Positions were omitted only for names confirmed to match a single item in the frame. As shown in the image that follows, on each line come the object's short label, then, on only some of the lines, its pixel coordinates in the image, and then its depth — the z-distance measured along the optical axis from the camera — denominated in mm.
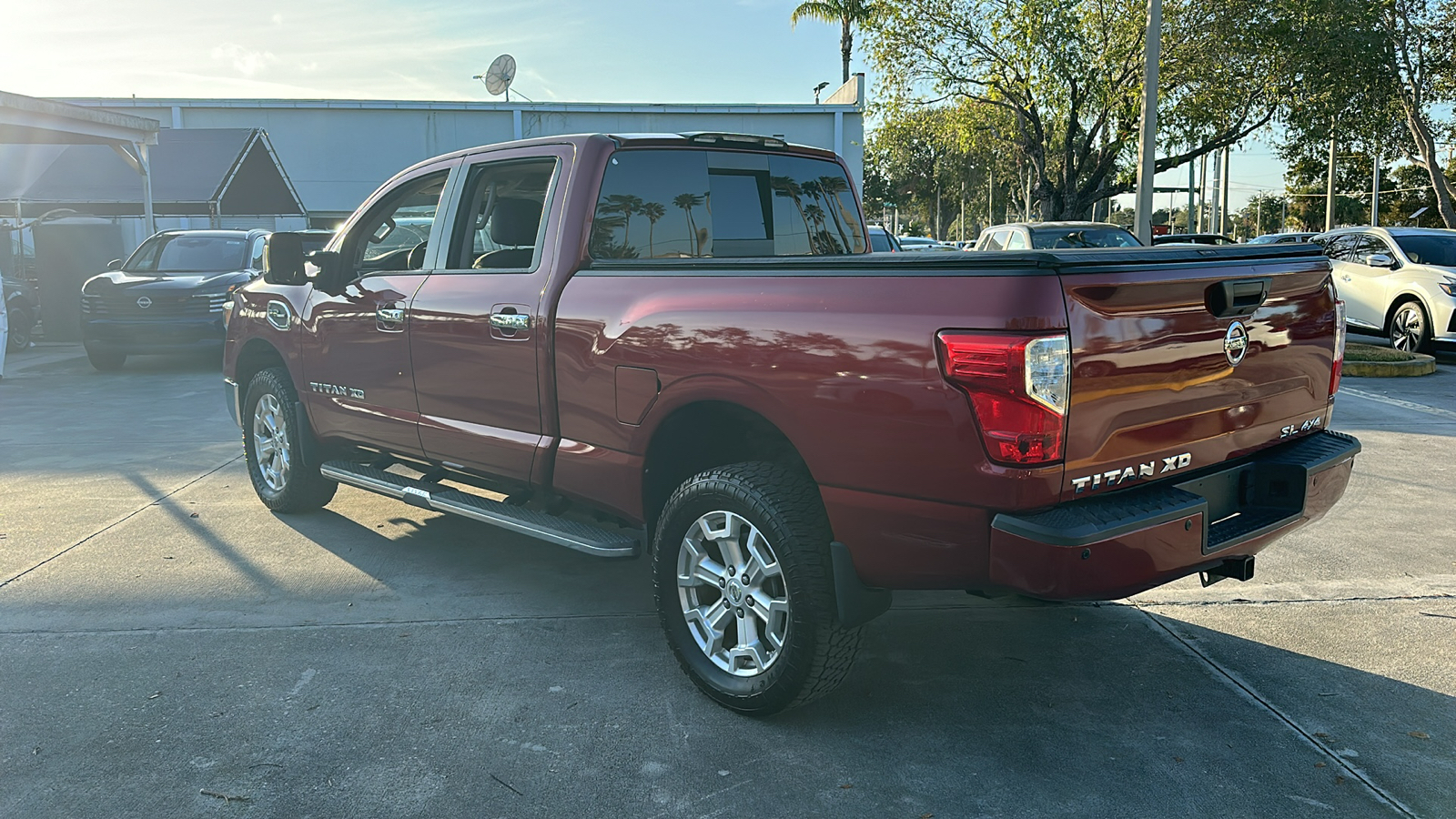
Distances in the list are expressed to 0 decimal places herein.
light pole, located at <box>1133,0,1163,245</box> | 17672
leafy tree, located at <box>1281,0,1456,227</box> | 25062
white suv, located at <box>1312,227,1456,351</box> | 13883
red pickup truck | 3010
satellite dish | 27719
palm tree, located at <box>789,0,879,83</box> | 48969
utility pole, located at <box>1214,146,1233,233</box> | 56478
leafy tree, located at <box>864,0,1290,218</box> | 25094
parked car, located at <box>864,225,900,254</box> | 14062
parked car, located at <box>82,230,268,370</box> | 13656
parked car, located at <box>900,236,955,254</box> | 30091
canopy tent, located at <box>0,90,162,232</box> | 15328
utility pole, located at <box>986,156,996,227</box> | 60331
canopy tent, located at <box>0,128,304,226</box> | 21562
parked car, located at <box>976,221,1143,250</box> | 15281
